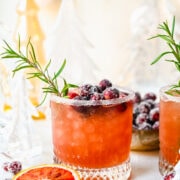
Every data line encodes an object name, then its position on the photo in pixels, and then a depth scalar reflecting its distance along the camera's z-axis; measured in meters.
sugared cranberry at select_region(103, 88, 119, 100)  0.55
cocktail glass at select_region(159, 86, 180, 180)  0.55
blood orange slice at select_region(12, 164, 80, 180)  0.51
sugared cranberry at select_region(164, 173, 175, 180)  0.52
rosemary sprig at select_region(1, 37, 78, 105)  0.57
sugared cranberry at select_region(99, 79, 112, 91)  0.57
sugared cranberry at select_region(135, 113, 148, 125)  0.65
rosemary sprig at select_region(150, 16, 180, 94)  0.56
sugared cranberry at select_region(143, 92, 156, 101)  0.71
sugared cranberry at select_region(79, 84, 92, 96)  0.55
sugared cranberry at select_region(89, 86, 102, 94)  0.55
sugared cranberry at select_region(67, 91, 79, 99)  0.56
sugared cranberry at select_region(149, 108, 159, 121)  0.65
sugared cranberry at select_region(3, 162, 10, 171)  0.56
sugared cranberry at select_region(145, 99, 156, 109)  0.68
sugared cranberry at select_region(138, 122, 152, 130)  0.63
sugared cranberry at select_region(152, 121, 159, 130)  0.64
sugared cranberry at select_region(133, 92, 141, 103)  0.70
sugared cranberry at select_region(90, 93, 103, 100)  0.54
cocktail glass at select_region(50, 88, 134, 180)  0.55
